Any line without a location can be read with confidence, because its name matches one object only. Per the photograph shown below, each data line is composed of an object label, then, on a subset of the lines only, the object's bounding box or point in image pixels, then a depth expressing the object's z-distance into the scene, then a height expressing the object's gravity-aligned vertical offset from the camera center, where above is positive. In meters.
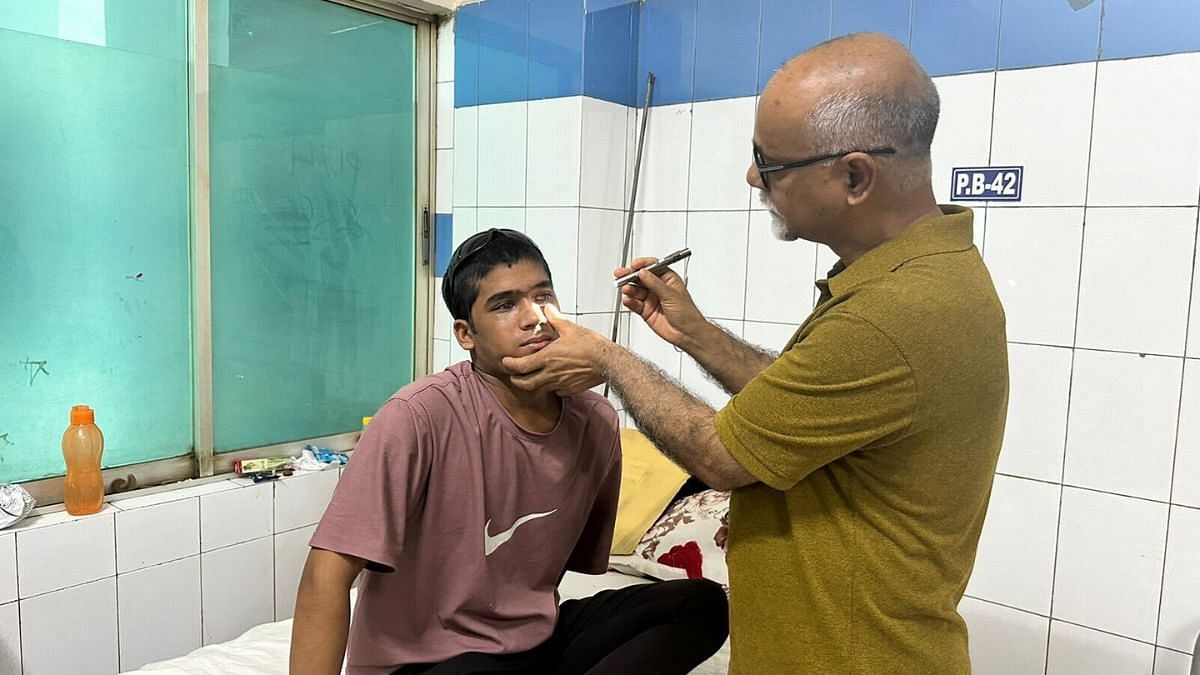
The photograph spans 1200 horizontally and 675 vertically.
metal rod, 2.77 +0.17
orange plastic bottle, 2.11 -0.58
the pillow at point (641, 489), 2.35 -0.67
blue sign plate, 2.09 +0.18
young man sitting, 1.28 -0.46
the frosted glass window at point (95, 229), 2.07 +0.00
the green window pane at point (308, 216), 2.49 +0.06
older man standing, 1.11 -0.20
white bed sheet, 1.76 -0.87
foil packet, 1.96 -0.62
